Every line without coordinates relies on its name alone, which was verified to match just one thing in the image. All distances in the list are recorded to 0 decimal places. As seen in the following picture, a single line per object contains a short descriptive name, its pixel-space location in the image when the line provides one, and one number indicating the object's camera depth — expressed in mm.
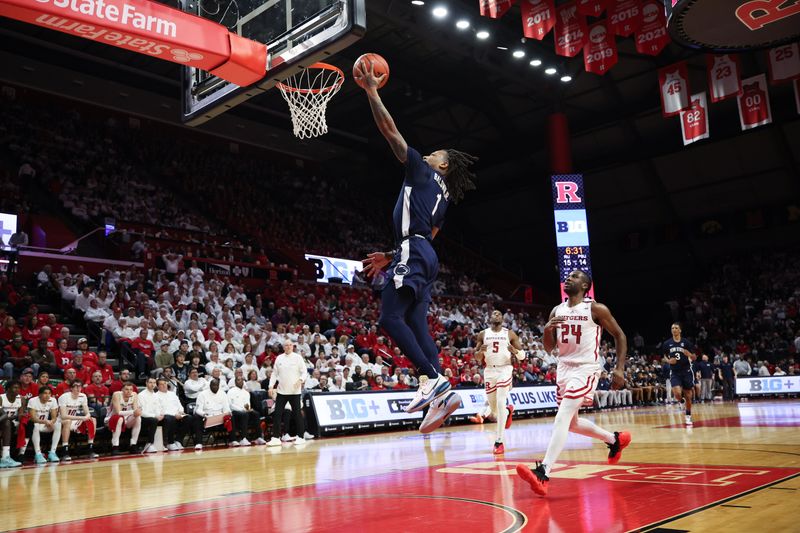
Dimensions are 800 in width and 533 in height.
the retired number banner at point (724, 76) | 16781
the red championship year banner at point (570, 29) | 16516
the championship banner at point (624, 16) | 15633
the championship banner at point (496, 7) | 15062
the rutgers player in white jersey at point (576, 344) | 5457
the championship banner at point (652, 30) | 15398
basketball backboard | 7340
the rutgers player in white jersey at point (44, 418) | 10203
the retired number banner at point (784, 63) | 15797
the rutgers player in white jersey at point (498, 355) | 9641
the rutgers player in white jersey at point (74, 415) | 10508
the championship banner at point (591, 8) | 15695
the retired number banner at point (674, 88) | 17594
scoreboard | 22609
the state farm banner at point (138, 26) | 7242
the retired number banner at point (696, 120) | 18109
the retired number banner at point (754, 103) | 17781
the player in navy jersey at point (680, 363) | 12180
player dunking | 4418
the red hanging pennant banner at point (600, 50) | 16250
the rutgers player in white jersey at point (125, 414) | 11156
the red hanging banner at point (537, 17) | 15867
